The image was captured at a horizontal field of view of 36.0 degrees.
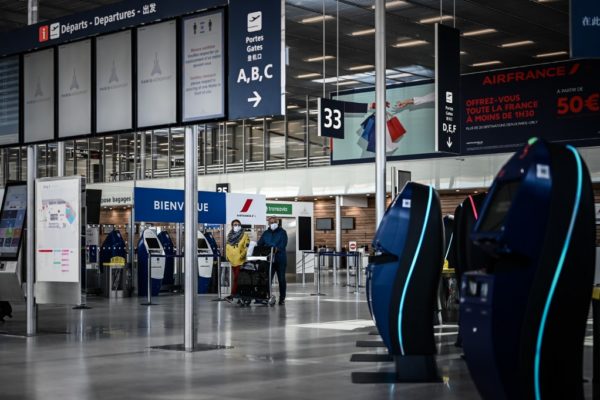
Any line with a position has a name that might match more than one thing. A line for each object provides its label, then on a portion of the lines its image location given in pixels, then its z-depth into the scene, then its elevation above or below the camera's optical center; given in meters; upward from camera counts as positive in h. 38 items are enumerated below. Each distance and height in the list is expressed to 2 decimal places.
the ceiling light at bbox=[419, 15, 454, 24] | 20.73 +4.92
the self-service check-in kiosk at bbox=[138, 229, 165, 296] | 20.86 -0.64
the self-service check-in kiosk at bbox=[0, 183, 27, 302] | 11.73 -0.07
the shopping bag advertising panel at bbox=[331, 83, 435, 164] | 25.42 +3.26
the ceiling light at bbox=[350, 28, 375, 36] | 22.36 +4.94
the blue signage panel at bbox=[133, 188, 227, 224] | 17.77 +0.59
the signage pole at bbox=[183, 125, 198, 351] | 9.69 -0.02
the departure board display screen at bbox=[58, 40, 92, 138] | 10.88 +1.75
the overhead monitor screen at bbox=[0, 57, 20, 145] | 11.69 +1.73
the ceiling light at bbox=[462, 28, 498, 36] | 22.00 +4.86
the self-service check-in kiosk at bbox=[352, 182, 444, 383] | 7.13 -0.33
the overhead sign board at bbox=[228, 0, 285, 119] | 8.99 +1.75
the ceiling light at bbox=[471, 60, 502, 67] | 25.75 +4.81
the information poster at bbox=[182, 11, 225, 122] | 9.56 +1.76
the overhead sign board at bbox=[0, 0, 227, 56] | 9.98 +2.48
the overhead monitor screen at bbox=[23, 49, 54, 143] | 11.26 +1.73
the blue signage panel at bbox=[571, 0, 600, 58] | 7.59 +1.72
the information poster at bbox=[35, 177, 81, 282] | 10.95 +0.08
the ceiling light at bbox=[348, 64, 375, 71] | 26.50 +4.84
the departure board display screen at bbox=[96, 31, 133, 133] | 10.46 +1.75
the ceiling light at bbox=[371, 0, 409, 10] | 19.73 +4.97
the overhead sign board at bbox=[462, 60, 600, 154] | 21.72 +3.11
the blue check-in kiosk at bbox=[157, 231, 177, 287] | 23.14 -0.62
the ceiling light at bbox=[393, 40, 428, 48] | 23.34 +4.89
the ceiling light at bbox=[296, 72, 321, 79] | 27.73 +4.83
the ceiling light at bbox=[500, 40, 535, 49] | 23.08 +4.83
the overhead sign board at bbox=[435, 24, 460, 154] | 14.23 +2.29
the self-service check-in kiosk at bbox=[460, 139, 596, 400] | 4.24 -0.20
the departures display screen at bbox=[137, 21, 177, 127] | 10.01 +1.77
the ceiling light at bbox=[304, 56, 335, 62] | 25.25 +4.88
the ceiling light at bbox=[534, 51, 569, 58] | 24.32 +4.81
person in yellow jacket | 18.62 -0.26
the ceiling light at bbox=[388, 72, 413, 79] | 27.71 +4.82
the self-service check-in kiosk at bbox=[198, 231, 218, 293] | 22.06 -0.65
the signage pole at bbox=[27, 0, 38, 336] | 11.23 -0.04
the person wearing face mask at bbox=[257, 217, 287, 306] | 17.89 -0.19
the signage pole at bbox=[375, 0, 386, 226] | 11.62 +1.55
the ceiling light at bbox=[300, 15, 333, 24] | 21.09 +4.97
